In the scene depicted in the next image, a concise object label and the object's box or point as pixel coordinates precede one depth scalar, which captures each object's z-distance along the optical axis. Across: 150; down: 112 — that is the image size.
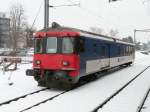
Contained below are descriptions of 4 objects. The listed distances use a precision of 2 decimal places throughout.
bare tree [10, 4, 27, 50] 64.54
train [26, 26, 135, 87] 14.23
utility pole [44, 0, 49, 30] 19.88
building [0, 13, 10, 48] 122.88
